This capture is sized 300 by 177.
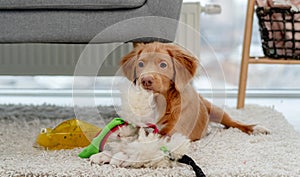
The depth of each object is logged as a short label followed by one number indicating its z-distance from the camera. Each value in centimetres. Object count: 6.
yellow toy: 166
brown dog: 156
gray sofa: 172
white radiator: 228
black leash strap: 142
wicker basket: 217
